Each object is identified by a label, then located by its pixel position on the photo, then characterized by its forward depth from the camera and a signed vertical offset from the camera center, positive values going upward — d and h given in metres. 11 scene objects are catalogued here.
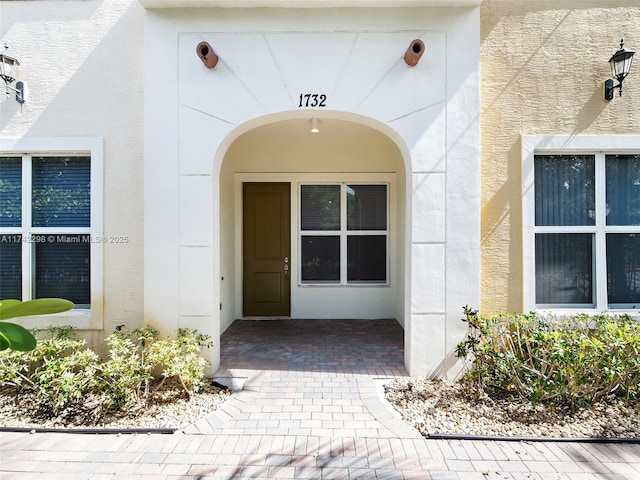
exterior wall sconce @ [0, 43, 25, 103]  3.99 +1.95
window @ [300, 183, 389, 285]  6.66 +0.21
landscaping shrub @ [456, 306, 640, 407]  3.32 -1.16
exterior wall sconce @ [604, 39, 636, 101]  3.91 +1.99
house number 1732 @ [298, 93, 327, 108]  3.95 +1.62
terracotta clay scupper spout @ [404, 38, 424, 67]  3.74 +2.06
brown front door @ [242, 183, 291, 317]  6.62 -0.15
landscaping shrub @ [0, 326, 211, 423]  3.39 -1.33
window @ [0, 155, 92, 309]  4.25 +0.30
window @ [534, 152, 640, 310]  4.20 +0.12
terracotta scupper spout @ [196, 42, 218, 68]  3.74 +2.03
